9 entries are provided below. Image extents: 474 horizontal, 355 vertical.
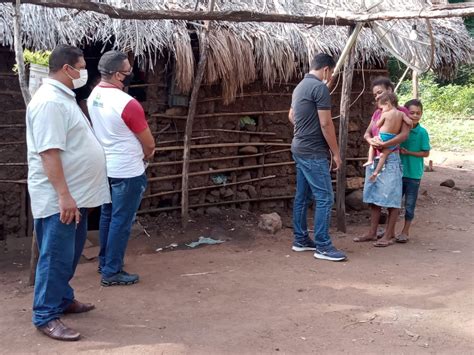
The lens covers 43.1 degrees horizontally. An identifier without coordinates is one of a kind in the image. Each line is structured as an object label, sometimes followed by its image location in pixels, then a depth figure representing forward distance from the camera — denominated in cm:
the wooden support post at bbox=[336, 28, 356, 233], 651
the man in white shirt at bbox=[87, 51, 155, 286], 442
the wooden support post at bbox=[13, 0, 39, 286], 425
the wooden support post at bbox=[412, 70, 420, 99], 1041
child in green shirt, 620
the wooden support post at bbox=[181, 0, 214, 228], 629
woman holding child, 594
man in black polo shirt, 539
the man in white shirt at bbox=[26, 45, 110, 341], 346
